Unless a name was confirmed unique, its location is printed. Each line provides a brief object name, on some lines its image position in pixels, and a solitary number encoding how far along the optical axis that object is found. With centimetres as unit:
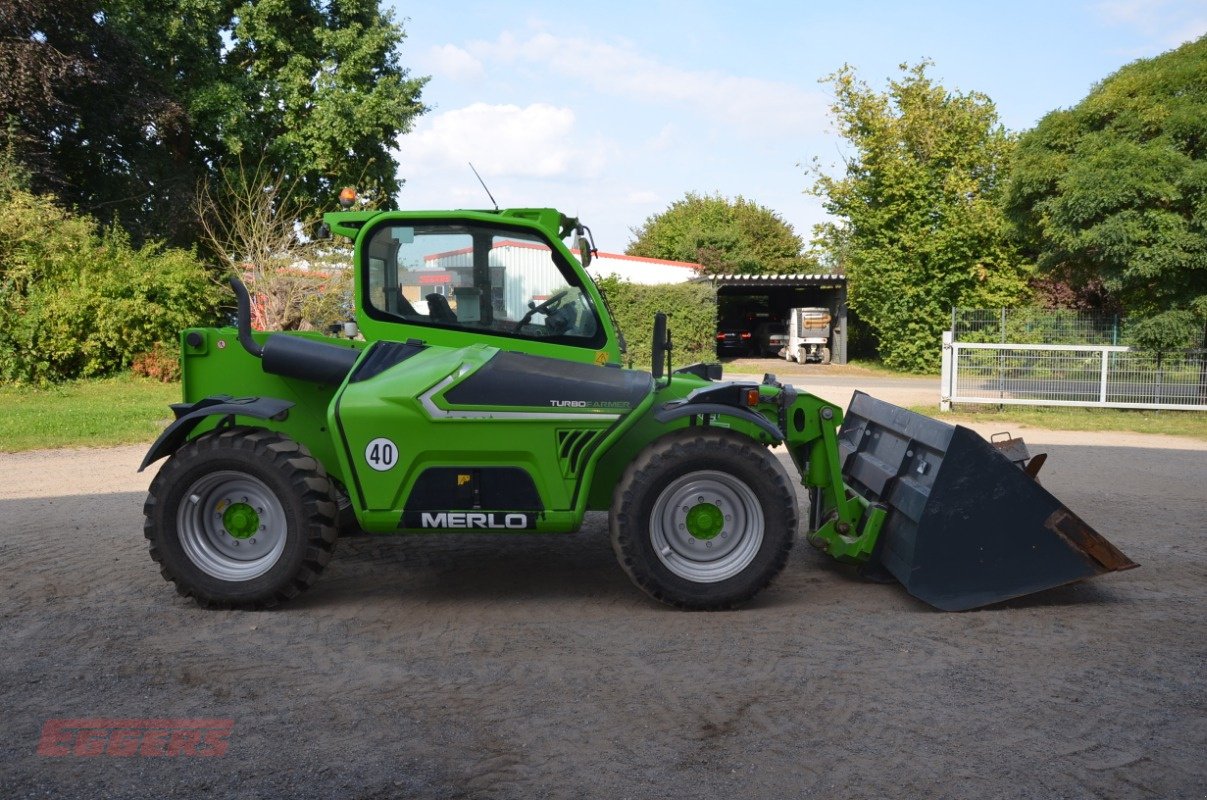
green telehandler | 563
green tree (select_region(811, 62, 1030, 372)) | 3191
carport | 3650
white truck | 3662
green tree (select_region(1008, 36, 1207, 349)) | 1744
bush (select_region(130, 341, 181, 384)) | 2084
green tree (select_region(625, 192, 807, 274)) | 5319
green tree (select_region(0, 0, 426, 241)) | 2636
